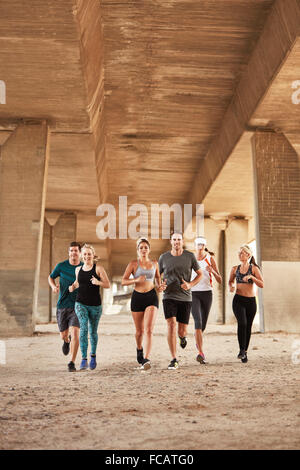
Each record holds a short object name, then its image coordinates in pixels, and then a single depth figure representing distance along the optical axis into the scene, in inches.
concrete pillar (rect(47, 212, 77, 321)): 1189.7
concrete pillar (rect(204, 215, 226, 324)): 1161.4
